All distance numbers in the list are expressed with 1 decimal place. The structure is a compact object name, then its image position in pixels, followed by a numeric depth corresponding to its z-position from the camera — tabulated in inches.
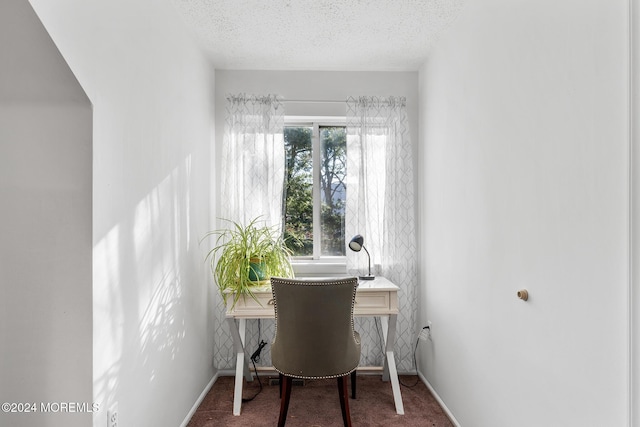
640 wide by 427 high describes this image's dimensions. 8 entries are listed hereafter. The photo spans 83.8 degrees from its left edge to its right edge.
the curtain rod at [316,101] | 116.1
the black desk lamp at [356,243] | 105.7
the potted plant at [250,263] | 94.8
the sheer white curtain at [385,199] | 113.9
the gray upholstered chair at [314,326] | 74.7
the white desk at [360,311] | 94.7
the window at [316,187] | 119.9
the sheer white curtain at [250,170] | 112.0
